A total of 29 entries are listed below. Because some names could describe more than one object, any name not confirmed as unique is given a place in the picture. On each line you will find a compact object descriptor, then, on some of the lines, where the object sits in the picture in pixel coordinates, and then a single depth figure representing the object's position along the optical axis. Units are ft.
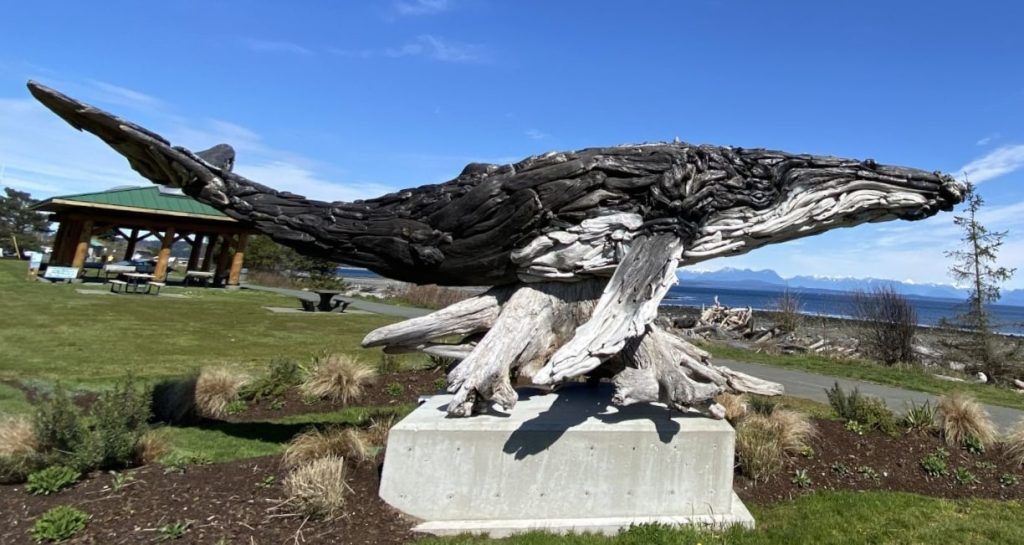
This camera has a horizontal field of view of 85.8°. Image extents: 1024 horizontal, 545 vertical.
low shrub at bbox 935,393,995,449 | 21.40
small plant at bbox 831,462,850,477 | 18.64
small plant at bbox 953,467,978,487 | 18.74
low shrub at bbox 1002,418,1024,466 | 20.17
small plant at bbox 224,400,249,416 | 23.17
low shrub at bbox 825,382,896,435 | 22.15
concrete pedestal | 13.88
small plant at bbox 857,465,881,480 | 18.65
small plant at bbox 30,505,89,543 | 11.44
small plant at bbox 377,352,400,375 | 30.40
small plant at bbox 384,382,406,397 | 27.09
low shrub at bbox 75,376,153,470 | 14.37
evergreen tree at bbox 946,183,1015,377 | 54.19
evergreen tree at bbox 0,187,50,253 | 183.21
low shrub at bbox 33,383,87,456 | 14.51
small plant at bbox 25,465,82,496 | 13.41
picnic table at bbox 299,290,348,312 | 63.77
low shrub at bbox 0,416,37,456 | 14.46
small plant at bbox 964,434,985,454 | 20.90
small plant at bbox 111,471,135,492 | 13.66
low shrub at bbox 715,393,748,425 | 21.16
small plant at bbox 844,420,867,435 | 21.74
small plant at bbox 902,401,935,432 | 22.30
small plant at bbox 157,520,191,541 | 11.78
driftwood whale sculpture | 15.97
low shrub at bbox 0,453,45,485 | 13.94
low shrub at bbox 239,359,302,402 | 24.97
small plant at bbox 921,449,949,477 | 19.13
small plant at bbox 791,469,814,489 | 17.81
